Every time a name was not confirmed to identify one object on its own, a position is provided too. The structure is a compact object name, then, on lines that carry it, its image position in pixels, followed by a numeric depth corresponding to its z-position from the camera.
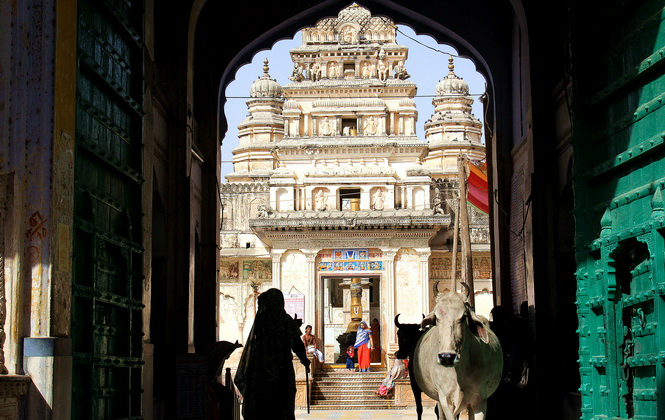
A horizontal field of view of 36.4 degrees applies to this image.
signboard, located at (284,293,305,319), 33.72
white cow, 9.31
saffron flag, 26.23
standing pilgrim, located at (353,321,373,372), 29.34
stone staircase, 26.45
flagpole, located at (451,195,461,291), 26.39
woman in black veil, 9.94
